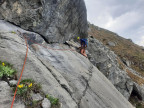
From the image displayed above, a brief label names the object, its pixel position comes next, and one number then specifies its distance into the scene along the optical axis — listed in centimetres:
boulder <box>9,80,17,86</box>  421
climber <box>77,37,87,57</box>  1312
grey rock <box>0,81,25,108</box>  362
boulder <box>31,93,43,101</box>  410
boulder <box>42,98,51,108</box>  406
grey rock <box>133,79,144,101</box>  2116
